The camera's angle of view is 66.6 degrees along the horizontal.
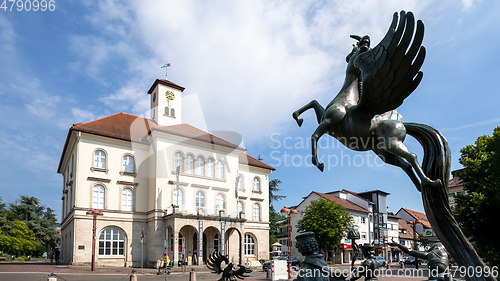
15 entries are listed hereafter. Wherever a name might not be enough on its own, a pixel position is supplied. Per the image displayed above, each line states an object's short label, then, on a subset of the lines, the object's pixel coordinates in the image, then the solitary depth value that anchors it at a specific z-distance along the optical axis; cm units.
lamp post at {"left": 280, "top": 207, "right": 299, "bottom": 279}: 2034
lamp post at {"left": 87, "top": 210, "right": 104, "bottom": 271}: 2631
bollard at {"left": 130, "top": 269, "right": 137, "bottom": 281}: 1409
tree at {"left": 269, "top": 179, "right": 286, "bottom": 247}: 5622
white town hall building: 3312
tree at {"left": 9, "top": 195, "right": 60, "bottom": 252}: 6041
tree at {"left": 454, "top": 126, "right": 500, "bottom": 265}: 2030
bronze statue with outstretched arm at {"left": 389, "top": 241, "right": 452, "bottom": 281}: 556
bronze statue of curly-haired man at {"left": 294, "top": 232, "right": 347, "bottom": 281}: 385
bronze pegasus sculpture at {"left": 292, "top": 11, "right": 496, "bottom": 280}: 541
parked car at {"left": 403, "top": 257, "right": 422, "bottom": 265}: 4896
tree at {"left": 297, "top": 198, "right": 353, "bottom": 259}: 4209
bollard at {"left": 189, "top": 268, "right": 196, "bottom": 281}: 1628
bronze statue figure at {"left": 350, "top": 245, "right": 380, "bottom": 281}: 545
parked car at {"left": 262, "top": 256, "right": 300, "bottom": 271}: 3193
